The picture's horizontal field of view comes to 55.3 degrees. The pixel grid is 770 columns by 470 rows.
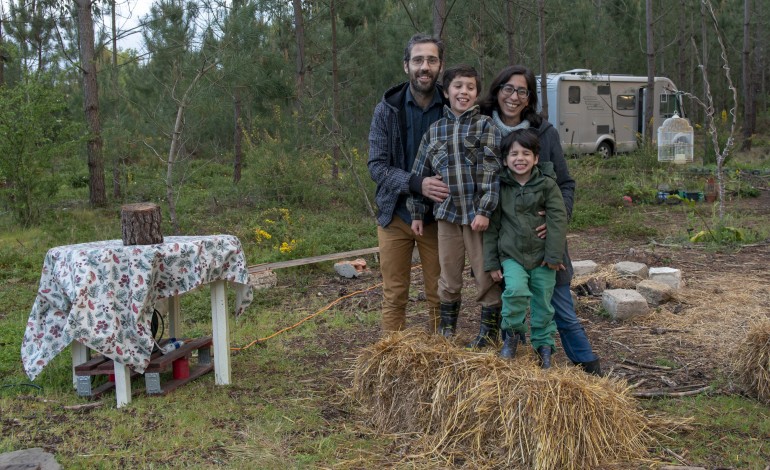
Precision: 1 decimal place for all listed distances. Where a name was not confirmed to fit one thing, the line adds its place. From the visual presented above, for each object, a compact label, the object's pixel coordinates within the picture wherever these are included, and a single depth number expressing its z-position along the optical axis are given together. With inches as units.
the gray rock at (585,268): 249.4
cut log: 157.0
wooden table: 149.1
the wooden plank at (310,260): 282.0
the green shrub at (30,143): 357.4
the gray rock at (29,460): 120.2
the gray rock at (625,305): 206.5
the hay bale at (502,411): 117.2
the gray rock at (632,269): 245.1
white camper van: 733.3
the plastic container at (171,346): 169.2
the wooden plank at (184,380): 163.2
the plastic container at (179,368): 171.0
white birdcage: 474.6
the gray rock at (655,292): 219.1
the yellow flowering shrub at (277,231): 314.5
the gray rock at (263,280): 266.8
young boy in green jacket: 138.6
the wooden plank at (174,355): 160.4
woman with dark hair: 142.5
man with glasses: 151.3
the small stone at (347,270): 283.9
